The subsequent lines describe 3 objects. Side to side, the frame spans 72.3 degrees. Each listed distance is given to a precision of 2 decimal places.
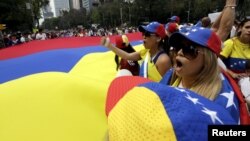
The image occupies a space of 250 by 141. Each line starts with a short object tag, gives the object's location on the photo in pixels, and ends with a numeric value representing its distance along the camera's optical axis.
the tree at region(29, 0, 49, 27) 29.84
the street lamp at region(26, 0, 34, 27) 23.42
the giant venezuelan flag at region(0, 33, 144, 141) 1.08
